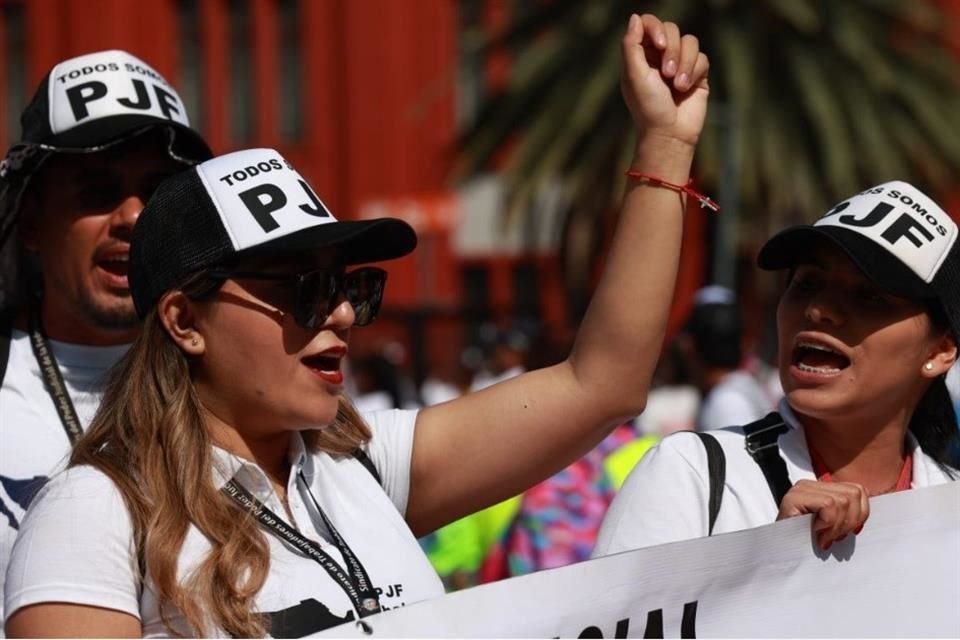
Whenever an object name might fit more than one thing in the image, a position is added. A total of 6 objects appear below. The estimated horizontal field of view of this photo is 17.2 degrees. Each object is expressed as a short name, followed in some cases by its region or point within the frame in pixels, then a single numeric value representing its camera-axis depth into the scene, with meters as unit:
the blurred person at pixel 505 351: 19.97
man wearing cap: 6.78
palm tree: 40.18
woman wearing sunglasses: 4.67
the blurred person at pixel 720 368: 13.01
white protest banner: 4.96
